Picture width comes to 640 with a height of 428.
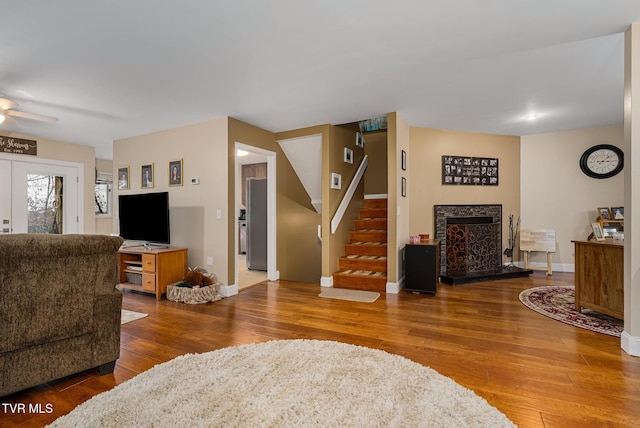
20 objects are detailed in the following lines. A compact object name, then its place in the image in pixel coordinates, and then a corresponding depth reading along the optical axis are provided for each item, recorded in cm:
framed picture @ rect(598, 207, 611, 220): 474
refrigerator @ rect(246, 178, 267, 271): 574
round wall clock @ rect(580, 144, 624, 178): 483
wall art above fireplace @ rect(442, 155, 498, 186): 509
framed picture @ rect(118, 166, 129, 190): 503
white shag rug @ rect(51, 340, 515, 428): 149
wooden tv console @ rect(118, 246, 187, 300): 387
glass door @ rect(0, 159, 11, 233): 453
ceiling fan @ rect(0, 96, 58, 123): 289
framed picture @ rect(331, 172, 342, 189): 461
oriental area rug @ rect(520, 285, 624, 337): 279
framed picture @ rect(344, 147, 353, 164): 506
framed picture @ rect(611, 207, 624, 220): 468
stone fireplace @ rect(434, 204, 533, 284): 485
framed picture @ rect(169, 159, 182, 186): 445
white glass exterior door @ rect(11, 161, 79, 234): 470
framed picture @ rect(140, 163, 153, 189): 475
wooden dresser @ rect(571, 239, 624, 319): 277
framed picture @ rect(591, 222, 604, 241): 338
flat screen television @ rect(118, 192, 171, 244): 404
